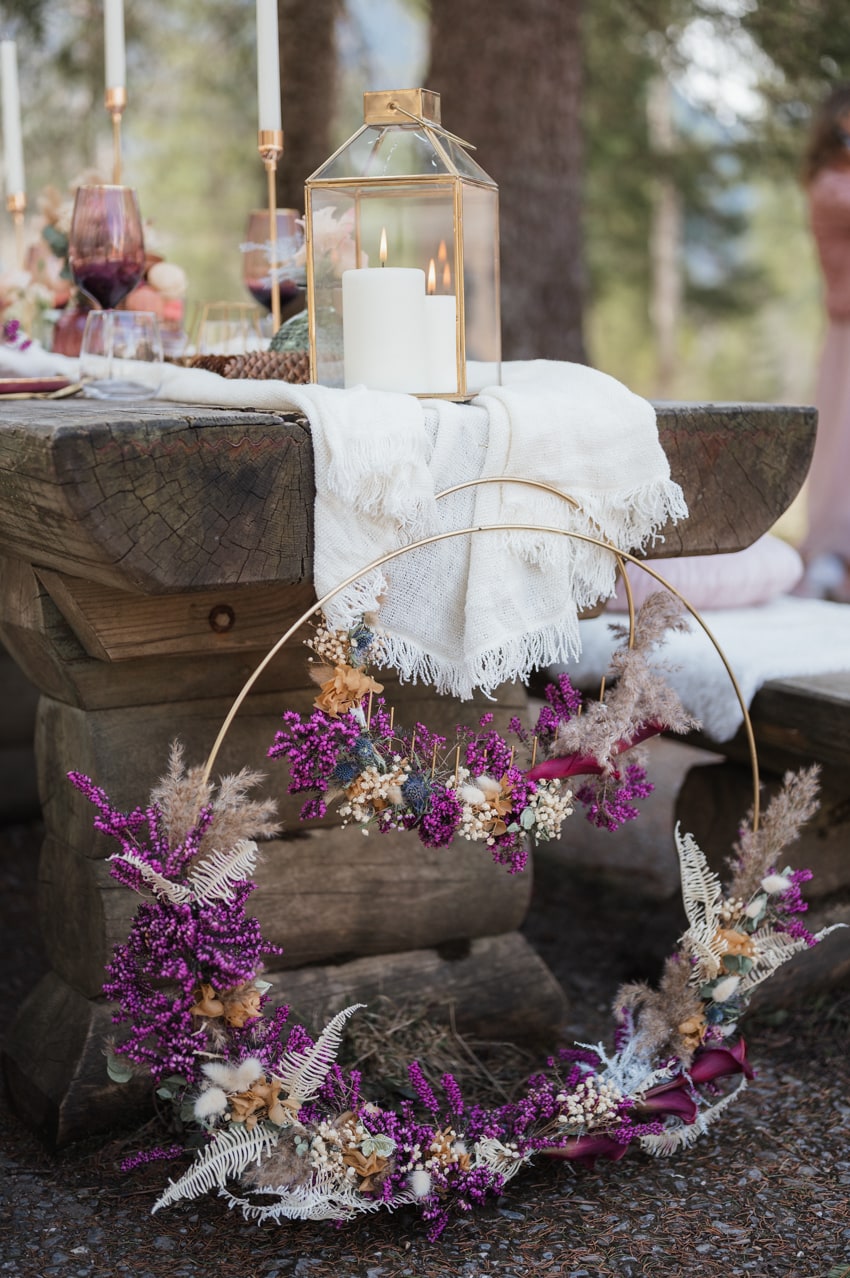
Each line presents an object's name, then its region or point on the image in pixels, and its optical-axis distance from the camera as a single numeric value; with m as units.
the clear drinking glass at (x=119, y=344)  2.20
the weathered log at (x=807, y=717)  2.14
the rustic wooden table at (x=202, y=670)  1.51
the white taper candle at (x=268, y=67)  2.08
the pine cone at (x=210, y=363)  2.16
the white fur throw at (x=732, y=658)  2.29
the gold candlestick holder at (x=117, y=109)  2.42
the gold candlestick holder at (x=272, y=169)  2.17
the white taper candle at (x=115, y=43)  2.35
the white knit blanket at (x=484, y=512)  1.62
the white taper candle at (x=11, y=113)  2.76
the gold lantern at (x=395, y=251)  1.79
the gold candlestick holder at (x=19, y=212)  2.85
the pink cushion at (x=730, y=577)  2.61
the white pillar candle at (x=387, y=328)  1.78
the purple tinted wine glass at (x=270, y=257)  2.36
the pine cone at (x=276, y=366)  1.98
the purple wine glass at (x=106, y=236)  2.23
